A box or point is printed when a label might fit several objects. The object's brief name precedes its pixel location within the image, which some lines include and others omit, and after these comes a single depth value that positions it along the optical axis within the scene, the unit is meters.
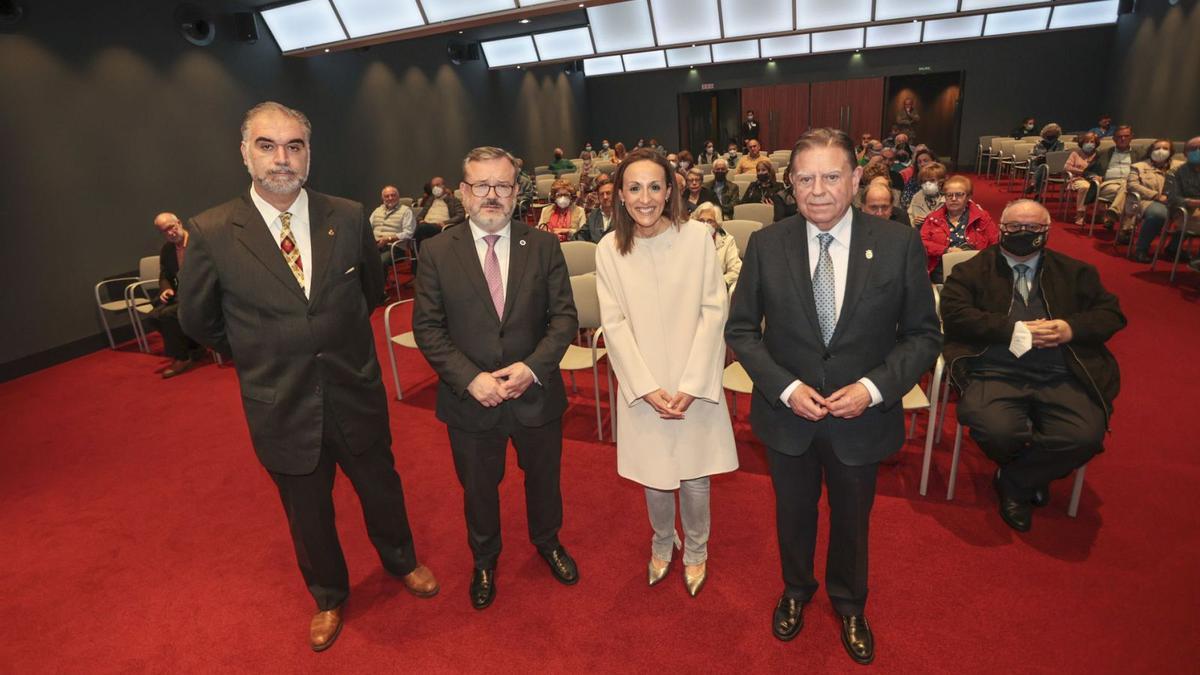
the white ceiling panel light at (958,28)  14.88
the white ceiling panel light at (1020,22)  14.67
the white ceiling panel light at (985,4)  10.71
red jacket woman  4.51
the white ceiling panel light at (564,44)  14.53
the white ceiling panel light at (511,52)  15.08
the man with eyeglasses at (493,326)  2.27
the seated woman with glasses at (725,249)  4.59
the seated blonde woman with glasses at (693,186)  6.66
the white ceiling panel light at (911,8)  10.73
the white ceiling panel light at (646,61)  18.58
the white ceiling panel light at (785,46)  16.45
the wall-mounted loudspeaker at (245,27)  8.70
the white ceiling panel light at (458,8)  8.39
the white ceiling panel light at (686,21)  11.43
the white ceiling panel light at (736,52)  17.06
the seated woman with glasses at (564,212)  7.02
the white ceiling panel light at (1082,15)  14.70
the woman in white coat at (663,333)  2.20
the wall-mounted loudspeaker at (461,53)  13.71
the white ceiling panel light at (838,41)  16.03
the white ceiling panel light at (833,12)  10.73
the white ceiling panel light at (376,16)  8.94
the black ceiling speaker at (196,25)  7.86
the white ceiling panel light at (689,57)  17.86
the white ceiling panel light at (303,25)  9.28
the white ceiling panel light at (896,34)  15.48
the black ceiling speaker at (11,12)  6.01
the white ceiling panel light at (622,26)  12.60
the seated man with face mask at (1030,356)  2.83
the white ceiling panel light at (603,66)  19.25
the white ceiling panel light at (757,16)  10.99
